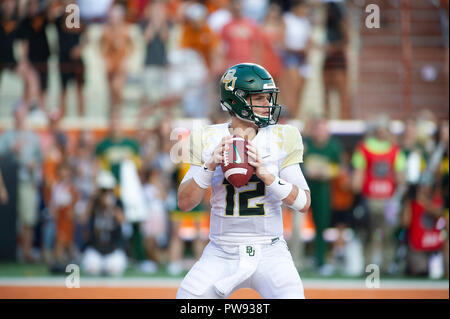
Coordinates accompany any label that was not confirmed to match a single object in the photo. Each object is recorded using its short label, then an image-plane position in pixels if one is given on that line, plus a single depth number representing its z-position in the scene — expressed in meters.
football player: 7.78
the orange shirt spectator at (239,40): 20.70
